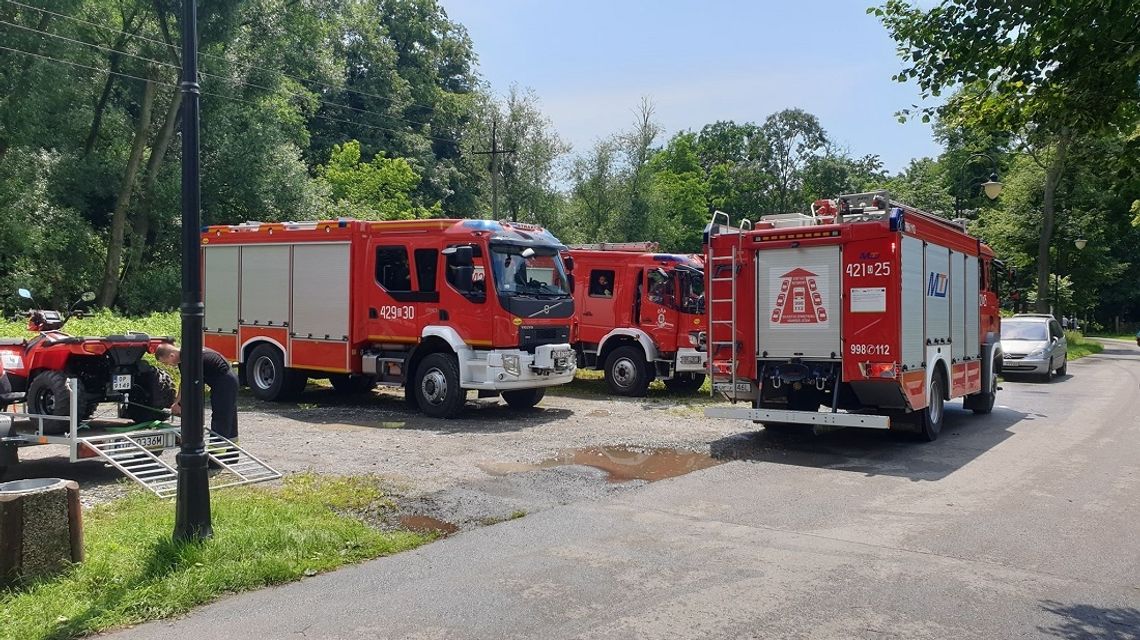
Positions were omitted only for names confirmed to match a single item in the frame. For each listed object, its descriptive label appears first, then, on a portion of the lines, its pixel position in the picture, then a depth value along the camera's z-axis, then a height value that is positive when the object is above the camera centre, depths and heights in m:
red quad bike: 8.62 -0.55
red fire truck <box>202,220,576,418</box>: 13.16 +0.22
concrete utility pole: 35.19 +5.88
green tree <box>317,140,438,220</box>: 41.59 +6.79
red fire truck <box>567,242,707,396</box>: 16.69 +0.10
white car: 22.47 -0.64
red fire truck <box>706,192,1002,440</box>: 10.24 +0.07
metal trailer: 7.45 -1.19
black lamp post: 5.92 -0.10
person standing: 8.64 -0.75
